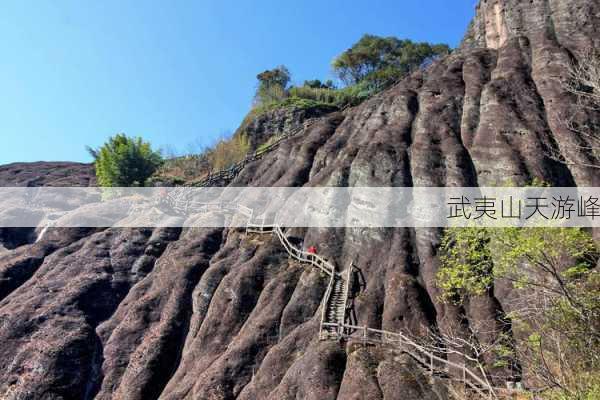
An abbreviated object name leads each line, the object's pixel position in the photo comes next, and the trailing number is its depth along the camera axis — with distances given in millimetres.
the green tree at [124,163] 63906
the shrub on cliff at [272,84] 85625
